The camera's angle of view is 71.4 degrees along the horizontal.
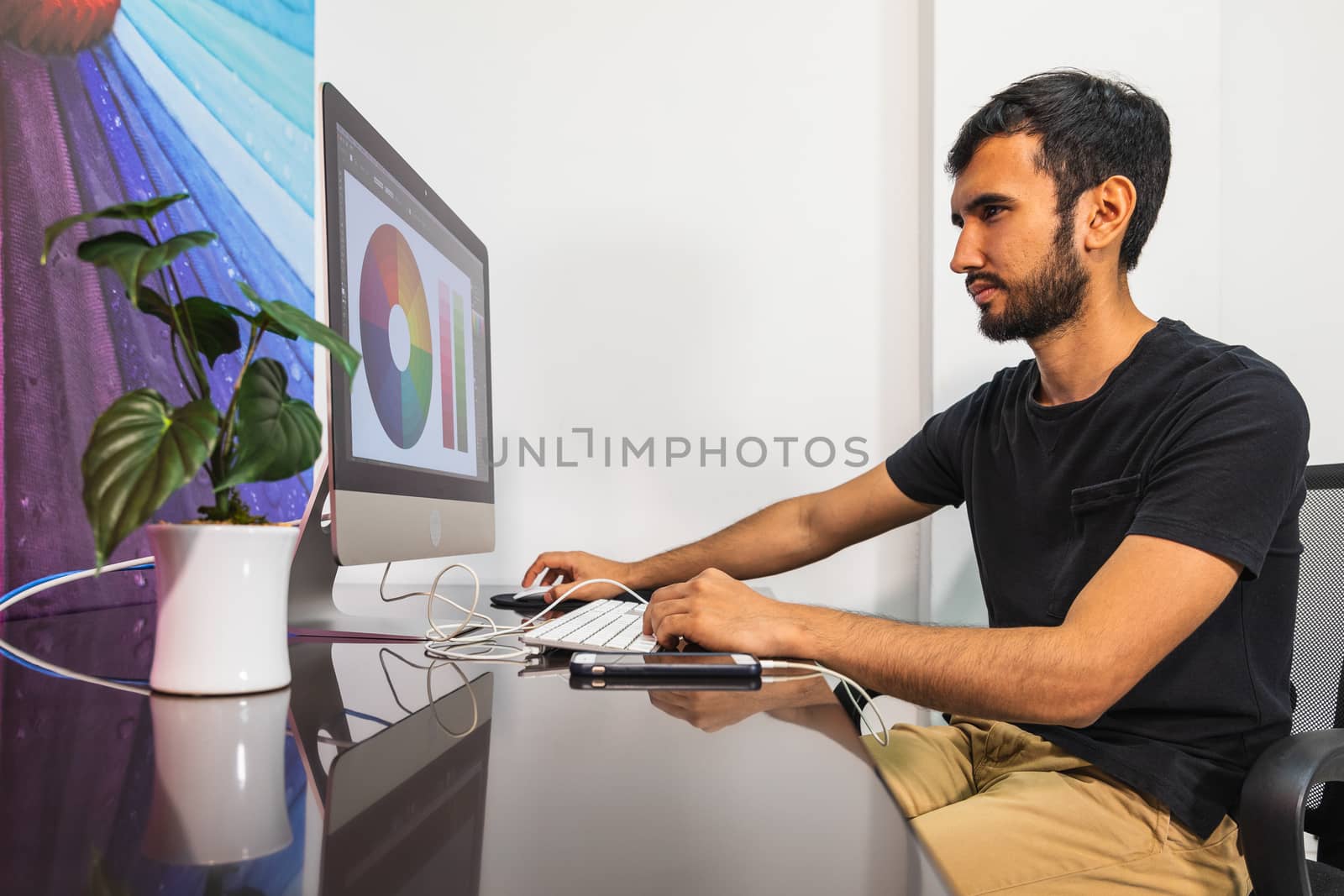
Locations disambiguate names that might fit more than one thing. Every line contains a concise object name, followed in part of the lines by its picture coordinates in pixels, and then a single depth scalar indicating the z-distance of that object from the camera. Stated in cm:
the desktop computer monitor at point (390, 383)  95
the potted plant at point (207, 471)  54
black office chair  82
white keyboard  95
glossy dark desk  38
